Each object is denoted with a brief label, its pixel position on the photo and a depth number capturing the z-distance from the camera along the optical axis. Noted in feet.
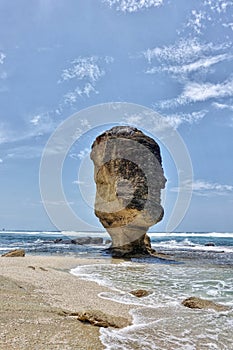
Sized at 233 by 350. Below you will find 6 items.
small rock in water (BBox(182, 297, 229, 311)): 28.48
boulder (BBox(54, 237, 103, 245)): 168.60
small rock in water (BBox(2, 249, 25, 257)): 71.51
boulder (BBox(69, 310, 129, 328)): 20.63
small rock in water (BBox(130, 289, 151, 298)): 33.12
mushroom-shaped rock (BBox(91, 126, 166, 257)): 91.56
